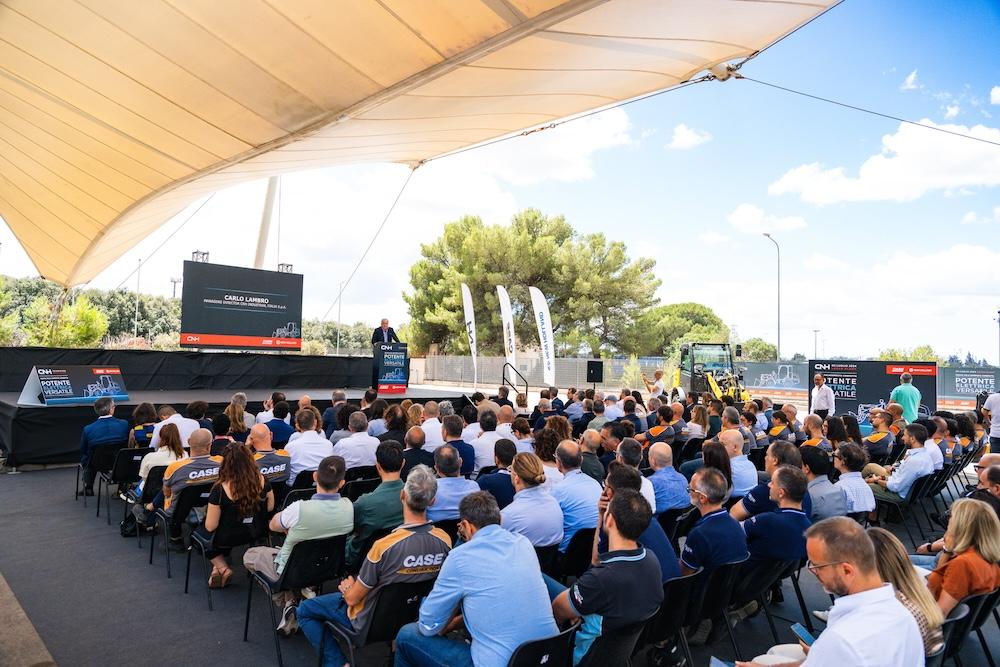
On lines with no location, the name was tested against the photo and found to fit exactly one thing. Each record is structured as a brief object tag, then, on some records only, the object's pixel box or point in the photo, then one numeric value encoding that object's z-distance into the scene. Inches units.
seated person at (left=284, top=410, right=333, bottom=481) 183.9
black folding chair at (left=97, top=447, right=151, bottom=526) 203.5
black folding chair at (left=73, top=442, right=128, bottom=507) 222.2
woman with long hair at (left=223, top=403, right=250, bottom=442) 222.5
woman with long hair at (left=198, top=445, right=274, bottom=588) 141.6
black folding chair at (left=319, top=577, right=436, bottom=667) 98.0
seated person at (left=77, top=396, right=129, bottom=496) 222.1
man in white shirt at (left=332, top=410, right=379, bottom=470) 196.5
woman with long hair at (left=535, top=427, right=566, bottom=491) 171.9
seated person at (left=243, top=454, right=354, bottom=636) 121.0
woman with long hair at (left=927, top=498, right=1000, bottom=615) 96.7
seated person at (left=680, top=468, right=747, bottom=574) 111.7
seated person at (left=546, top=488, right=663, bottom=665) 83.0
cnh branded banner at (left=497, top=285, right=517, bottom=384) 707.4
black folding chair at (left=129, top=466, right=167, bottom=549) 177.2
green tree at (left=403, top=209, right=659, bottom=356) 1264.8
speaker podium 483.5
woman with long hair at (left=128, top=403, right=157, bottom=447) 221.6
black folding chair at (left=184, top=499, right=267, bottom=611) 145.1
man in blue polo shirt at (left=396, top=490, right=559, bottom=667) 81.7
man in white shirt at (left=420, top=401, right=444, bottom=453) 215.5
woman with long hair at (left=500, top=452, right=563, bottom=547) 121.3
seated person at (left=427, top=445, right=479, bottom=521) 141.8
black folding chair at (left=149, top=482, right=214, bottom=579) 158.3
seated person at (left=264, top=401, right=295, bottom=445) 229.9
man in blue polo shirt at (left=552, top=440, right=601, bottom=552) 139.4
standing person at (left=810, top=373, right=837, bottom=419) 427.5
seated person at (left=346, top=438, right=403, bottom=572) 134.0
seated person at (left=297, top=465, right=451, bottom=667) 97.8
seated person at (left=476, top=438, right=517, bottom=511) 154.9
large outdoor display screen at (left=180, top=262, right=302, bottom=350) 473.4
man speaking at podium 481.4
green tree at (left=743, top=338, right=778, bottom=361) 2244.8
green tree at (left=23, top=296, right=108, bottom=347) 621.6
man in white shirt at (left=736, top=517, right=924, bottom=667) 62.4
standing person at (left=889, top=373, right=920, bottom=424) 368.5
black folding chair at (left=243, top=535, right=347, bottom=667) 119.8
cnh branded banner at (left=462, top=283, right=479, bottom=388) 721.0
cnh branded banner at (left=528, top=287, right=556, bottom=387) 681.0
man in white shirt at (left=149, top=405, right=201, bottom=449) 215.5
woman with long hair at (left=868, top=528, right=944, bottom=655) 75.1
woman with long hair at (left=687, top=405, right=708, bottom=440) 278.4
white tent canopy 231.3
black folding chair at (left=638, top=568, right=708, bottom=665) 100.5
